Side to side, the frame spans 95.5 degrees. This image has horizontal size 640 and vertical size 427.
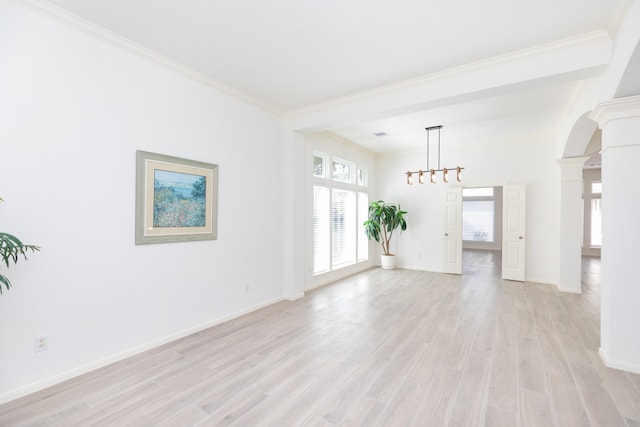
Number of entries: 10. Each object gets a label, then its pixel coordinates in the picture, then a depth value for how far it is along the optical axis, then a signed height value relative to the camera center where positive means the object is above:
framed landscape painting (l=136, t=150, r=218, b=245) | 2.98 +0.15
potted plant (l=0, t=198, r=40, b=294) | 1.81 -0.22
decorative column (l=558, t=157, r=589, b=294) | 5.31 -0.13
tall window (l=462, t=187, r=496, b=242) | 12.30 +0.04
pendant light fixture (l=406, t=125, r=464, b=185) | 5.46 +0.87
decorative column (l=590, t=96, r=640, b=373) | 2.62 -0.14
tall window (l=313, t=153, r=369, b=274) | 5.89 +0.03
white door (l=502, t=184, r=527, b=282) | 6.19 -0.32
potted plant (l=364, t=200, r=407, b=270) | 7.27 -0.18
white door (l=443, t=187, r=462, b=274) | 6.95 -0.36
